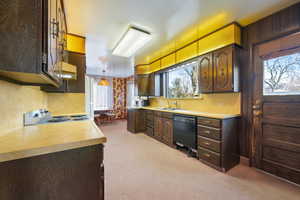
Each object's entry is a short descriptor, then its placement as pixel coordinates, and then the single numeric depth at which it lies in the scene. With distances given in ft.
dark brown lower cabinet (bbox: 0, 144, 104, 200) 2.31
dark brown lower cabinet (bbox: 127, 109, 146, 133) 14.71
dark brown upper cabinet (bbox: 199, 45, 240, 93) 7.29
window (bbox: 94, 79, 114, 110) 23.54
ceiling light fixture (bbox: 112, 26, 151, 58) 8.13
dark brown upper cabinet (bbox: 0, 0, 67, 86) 2.27
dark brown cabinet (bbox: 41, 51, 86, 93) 8.40
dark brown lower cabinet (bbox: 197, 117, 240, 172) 6.88
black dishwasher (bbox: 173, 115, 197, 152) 8.36
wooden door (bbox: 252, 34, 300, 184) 5.90
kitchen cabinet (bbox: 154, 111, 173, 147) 10.49
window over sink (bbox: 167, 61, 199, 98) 10.59
